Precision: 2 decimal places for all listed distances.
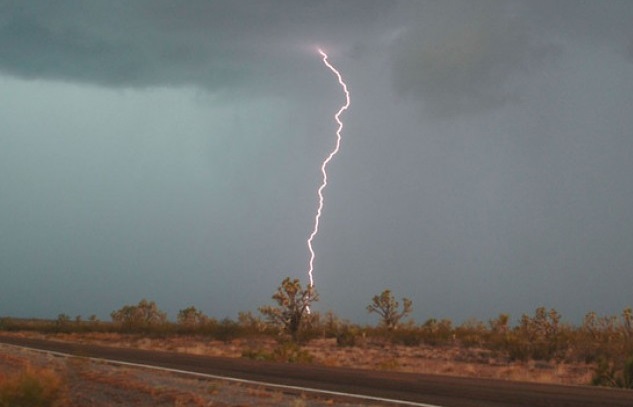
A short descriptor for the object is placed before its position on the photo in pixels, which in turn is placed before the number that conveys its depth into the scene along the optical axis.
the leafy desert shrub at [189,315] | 79.91
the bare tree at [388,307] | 61.16
